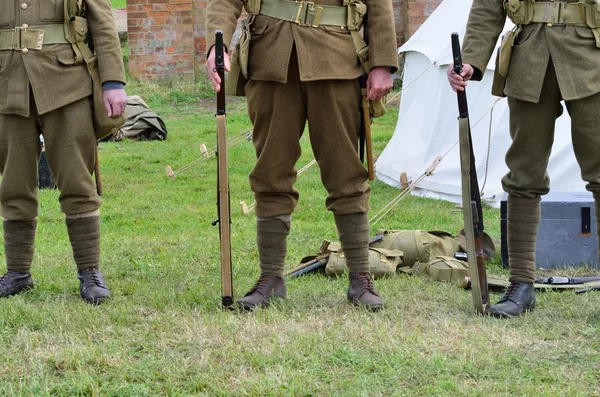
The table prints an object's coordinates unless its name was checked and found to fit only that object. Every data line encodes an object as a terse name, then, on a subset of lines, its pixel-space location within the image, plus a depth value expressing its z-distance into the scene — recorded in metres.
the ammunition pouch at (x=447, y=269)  5.36
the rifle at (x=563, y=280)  5.09
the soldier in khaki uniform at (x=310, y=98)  4.40
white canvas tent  7.90
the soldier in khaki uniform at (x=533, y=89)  4.23
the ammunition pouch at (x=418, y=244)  5.68
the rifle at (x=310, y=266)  5.52
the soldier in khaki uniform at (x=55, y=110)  4.64
